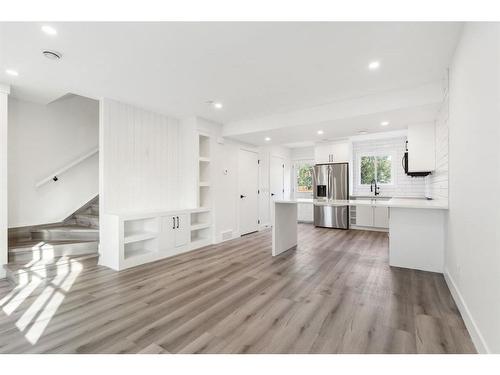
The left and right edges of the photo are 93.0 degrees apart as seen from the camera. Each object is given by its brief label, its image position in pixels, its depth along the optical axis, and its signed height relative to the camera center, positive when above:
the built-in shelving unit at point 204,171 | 4.95 +0.35
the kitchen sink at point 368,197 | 6.16 -0.25
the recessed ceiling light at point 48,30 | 2.00 +1.36
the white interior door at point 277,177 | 7.12 +0.32
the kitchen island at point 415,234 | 3.16 -0.65
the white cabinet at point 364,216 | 6.35 -0.77
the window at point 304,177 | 8.10 +0.36
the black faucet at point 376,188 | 6.36 -0.01
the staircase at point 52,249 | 3.11 -0.93
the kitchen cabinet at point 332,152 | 6.65 +1.02
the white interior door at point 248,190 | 5.84 -0.06
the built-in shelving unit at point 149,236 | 3.41 -0.79
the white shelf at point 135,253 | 3.58 -1.03
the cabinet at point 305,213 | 7.84 -0.86
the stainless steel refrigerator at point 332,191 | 6.55 -0.10
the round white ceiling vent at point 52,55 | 2.38 +1.36
